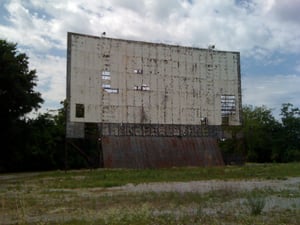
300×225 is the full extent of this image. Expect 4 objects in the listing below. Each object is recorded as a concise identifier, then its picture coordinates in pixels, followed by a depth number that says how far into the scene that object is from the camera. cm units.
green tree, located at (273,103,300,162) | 5992
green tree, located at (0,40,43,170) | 3459
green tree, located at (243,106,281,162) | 6425
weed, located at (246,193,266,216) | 894
